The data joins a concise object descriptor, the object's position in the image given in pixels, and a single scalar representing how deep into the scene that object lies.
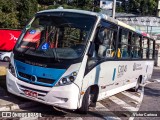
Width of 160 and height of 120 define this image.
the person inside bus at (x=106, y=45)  8.23
